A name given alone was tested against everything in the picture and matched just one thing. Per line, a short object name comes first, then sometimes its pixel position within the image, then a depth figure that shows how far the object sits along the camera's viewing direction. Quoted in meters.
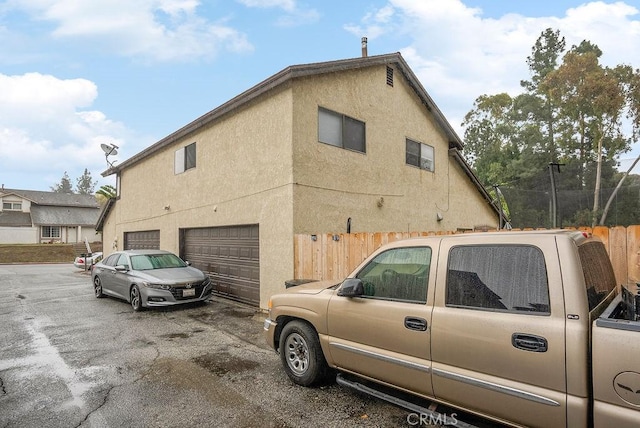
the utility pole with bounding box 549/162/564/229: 7.67
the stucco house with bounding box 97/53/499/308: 8.67
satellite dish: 19.56
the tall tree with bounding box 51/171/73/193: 104.94
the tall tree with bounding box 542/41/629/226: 23.44
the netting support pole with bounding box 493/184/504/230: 9.72
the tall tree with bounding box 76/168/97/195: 104.44
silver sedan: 8.70
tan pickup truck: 2.25
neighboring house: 42.88
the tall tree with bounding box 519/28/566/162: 30.92
